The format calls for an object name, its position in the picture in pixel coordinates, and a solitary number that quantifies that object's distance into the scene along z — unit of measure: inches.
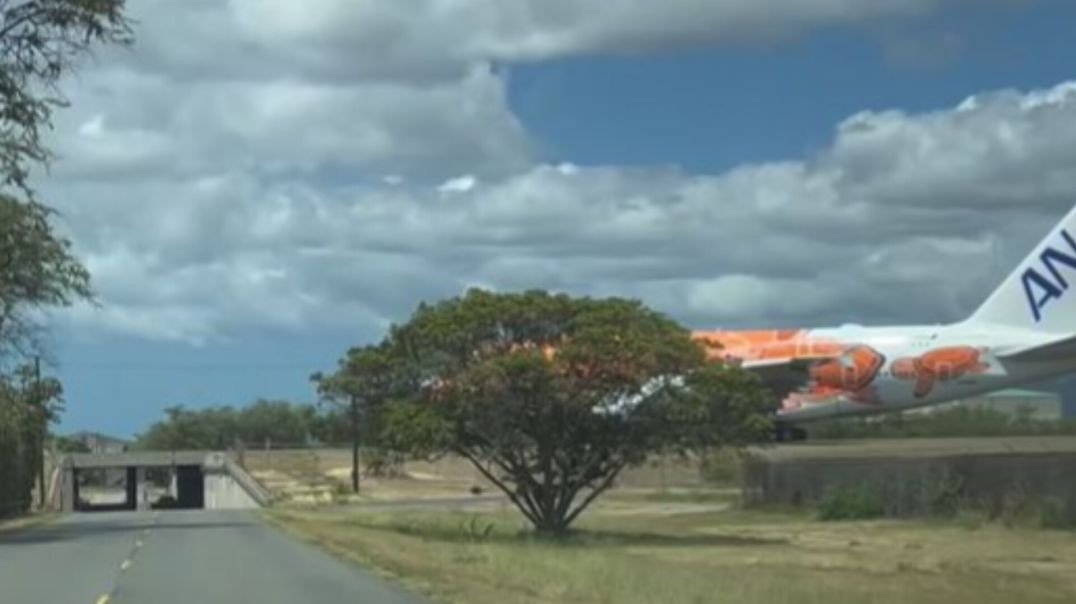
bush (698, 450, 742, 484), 2110.0
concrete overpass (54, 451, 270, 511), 4704.7
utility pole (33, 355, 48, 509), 2305.5
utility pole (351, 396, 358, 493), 2112.0
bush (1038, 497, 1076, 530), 1894.7
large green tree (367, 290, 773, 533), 1834.4
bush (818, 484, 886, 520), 2224.4
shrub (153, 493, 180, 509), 5234.3
